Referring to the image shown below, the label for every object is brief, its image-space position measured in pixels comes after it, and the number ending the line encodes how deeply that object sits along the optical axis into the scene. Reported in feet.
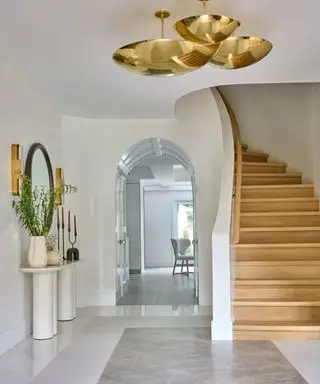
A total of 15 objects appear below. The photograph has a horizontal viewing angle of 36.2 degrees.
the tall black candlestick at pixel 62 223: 21.75
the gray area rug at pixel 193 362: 11.91
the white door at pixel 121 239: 25.09
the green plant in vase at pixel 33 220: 16.04
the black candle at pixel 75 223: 22.26
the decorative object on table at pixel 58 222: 20.63
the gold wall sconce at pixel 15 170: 16.01
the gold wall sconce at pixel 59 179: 21.67
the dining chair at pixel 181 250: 41.24
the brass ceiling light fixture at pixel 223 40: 10.33
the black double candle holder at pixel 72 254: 20.65
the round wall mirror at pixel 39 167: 17.82
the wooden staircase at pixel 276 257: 16.46
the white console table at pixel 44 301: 16.20
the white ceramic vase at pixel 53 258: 17.52
